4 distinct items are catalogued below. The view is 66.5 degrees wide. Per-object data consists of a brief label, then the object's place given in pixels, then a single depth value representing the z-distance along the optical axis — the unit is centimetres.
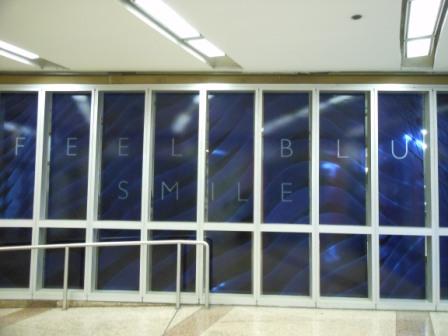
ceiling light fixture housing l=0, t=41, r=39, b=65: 376
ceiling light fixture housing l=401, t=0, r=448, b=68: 274
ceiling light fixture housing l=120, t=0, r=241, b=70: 276
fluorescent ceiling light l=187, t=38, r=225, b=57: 356
